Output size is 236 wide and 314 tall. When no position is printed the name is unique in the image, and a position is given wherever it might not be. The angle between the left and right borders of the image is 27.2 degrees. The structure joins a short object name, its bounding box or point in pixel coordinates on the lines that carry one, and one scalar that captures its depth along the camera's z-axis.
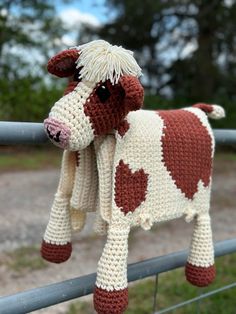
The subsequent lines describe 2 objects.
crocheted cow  0.67
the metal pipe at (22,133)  0.67
